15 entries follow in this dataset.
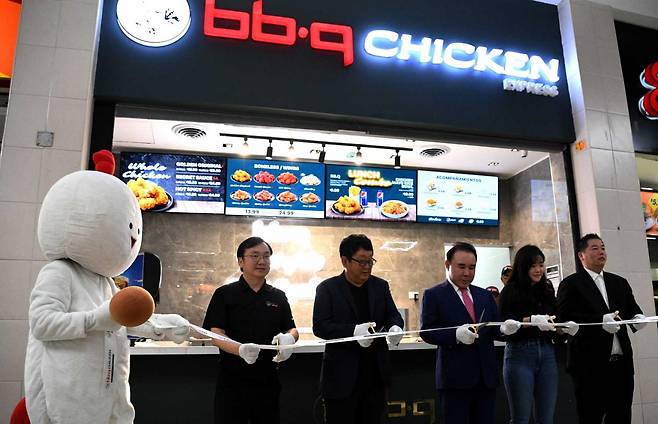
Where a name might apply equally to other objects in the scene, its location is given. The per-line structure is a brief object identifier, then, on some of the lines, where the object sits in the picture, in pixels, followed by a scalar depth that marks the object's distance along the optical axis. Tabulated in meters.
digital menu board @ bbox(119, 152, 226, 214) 6.34
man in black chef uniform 2.99
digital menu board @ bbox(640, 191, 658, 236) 6.06
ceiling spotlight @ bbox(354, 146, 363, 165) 6.50
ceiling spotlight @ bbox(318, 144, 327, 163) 6.41
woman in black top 3.53
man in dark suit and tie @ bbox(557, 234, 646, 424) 3.64
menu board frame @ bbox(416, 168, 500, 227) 7.25
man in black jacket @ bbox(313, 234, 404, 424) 2.97
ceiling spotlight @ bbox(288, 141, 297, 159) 6.34
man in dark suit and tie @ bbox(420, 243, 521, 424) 3.13
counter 4.07
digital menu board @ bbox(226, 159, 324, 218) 6.68
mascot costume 1.92
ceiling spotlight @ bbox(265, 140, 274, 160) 6.23
